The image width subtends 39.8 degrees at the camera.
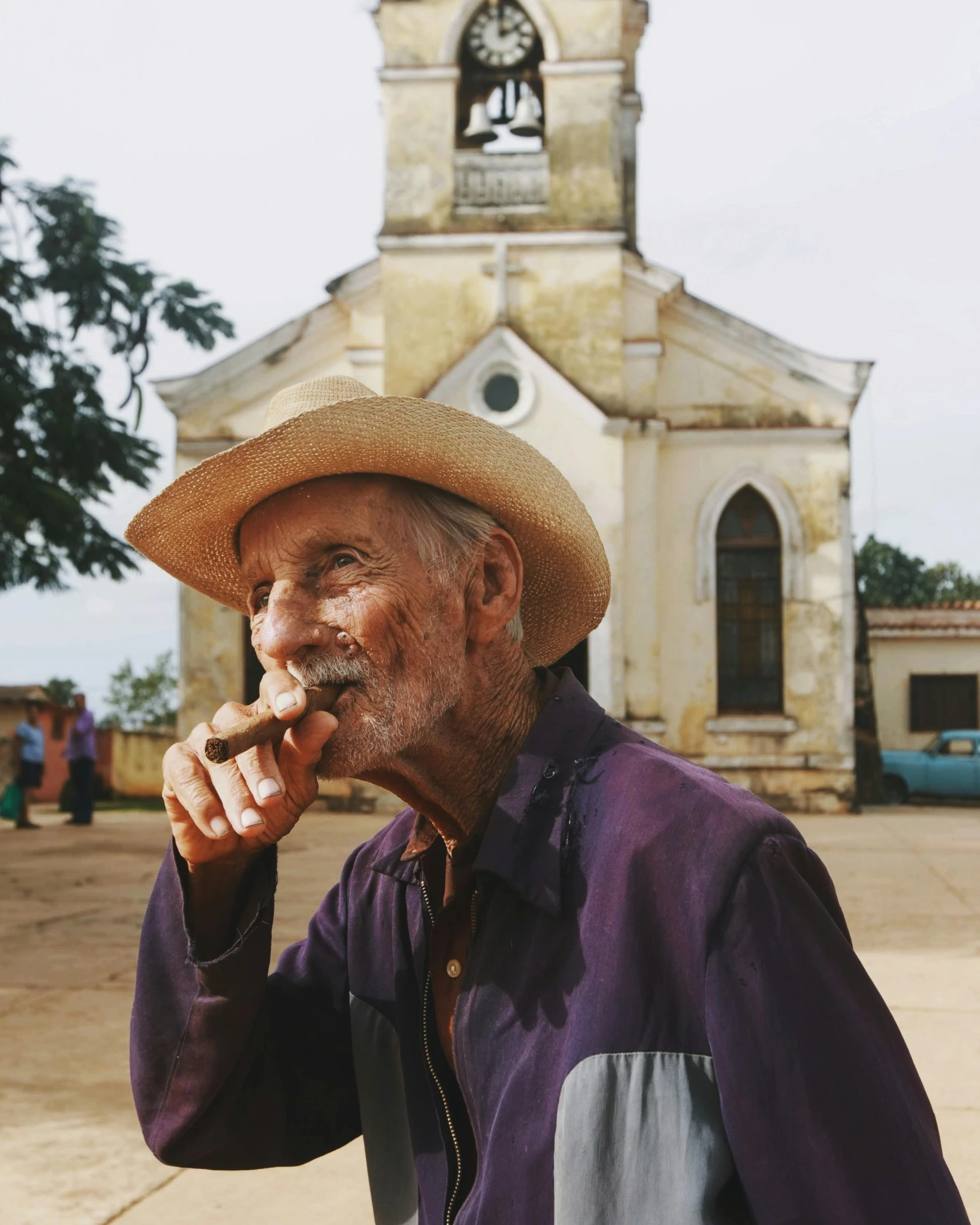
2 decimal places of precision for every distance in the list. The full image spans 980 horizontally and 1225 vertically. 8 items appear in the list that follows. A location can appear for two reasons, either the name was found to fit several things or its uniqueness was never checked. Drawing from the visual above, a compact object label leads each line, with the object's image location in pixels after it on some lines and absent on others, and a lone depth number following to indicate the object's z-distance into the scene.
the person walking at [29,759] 16.72
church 16.47
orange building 19.41
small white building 27.03
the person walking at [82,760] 16.72
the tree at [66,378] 12.13
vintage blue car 21.92
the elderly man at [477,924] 1.45
